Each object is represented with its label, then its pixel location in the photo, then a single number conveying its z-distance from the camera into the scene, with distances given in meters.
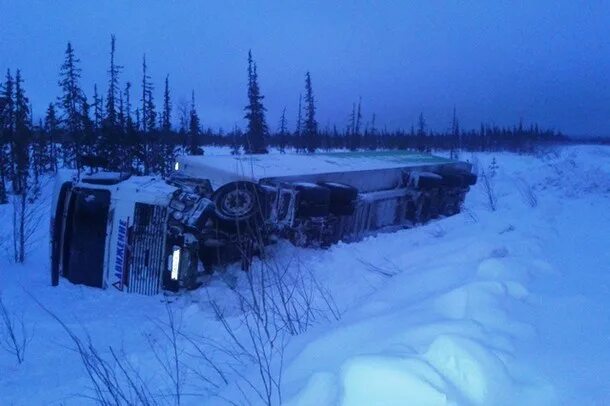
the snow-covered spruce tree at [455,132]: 45.41
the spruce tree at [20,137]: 22.83
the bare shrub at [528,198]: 8.81
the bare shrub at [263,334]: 2.72
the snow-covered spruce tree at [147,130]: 24.09
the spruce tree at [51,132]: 33.19
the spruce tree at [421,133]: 50.56
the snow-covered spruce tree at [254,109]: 30.59
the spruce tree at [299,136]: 38.26
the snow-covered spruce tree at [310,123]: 36.25
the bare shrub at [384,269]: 5.10
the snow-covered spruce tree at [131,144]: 21.78
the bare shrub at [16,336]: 4.19
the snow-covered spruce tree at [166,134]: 25.74
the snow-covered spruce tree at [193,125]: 26.12
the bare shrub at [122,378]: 3.26
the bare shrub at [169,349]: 3.63
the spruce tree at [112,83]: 26.22
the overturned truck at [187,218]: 5.85
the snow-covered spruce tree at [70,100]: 28.38
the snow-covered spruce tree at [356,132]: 48.03
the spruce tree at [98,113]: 30.08
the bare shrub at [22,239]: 8.25
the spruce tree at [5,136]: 21.97
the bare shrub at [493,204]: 9.66
